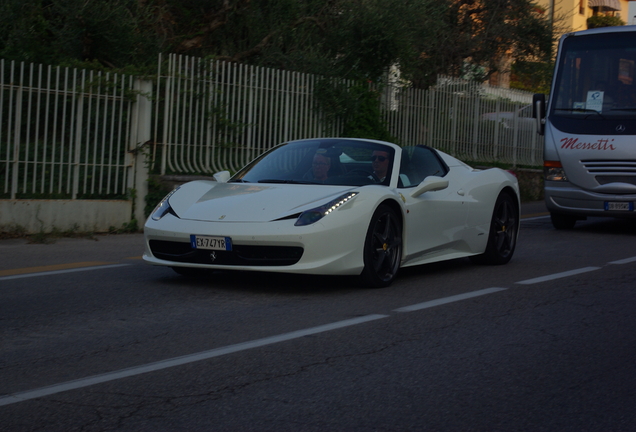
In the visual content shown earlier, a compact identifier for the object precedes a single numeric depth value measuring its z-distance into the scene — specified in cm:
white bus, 1301
